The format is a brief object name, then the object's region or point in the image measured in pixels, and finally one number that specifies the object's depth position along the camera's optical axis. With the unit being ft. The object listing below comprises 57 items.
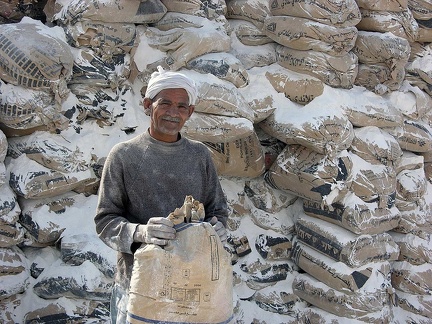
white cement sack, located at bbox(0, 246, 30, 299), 7.66
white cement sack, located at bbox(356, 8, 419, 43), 10.06
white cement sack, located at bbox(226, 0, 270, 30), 10.02
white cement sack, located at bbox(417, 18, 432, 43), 11.00
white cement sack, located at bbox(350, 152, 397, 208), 9.43
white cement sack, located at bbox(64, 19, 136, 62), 8.41
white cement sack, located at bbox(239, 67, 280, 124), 9.62
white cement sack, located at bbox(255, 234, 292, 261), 9.95
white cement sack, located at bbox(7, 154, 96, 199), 7.89
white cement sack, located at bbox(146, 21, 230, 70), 8.84
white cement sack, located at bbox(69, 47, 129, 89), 8.46
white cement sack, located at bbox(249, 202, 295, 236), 10.07
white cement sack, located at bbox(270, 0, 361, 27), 9.20
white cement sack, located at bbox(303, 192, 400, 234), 9.27
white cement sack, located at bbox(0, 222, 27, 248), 7.77
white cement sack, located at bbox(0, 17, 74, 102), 7.67
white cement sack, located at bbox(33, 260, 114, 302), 7.74
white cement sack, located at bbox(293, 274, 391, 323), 9.27
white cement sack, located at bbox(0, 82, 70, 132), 7.78
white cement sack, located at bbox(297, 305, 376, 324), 9.37
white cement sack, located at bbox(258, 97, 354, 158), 9.21
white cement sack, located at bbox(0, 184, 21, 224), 7.68
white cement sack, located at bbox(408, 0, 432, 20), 10.82
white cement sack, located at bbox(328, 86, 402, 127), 9.70
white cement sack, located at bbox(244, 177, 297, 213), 10.12
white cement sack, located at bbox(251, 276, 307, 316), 9.82
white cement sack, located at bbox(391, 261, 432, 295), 10.25
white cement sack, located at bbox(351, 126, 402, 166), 9.66
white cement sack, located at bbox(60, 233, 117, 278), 7.79
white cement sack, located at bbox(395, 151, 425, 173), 10.59
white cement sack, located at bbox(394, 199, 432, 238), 10.44
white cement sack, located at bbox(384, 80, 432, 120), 10.61
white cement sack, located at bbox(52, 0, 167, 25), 8.32
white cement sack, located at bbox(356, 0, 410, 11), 9.93
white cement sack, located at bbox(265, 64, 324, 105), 9.73
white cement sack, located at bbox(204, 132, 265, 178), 9.20
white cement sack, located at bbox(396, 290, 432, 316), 10.27
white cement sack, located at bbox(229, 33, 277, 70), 9.98
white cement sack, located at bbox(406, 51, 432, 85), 11.00
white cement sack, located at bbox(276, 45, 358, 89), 9.57
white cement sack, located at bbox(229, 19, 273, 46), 10.12
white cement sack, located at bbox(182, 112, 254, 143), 8.56
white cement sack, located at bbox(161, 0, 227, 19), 9.24
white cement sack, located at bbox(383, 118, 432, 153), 10.54
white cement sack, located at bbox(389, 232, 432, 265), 10.34
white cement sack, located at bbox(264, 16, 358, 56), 9.28
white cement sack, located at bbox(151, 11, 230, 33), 9.13
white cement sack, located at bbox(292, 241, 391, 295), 9.27
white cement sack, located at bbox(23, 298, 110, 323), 7.83
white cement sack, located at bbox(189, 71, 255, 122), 8.59
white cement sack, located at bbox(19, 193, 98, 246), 8.02
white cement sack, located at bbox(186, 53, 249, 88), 8.89
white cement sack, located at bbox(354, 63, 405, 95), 10.21
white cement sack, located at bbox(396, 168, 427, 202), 10.37
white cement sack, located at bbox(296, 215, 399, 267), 9.29
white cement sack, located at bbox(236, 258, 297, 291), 9.77
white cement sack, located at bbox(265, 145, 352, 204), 9.26
